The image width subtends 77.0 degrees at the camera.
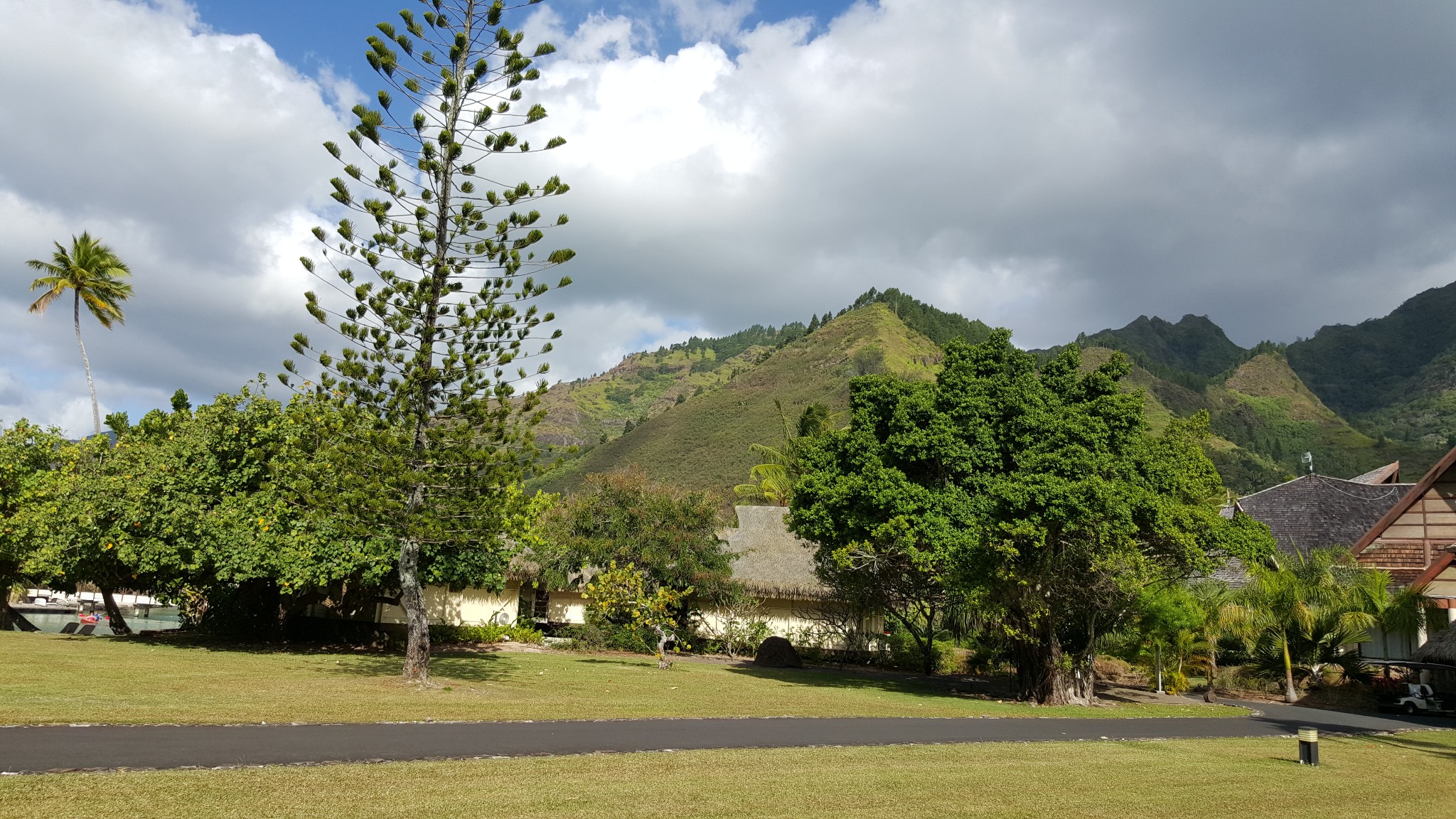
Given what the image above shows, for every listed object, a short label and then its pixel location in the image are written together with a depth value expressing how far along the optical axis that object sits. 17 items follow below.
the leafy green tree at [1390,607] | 20.30
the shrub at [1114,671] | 24.49
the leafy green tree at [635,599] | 20.67
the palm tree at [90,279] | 30.91
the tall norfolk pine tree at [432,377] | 14.17
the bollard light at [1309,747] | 10.20
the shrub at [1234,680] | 21.91
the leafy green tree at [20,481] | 20.72
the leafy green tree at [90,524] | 18.53
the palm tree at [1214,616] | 19.55
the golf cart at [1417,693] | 18.53
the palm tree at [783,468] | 39.97
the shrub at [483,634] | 25.17
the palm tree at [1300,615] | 20.02
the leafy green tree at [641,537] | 24.58
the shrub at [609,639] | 25.66
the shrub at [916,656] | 25.19
